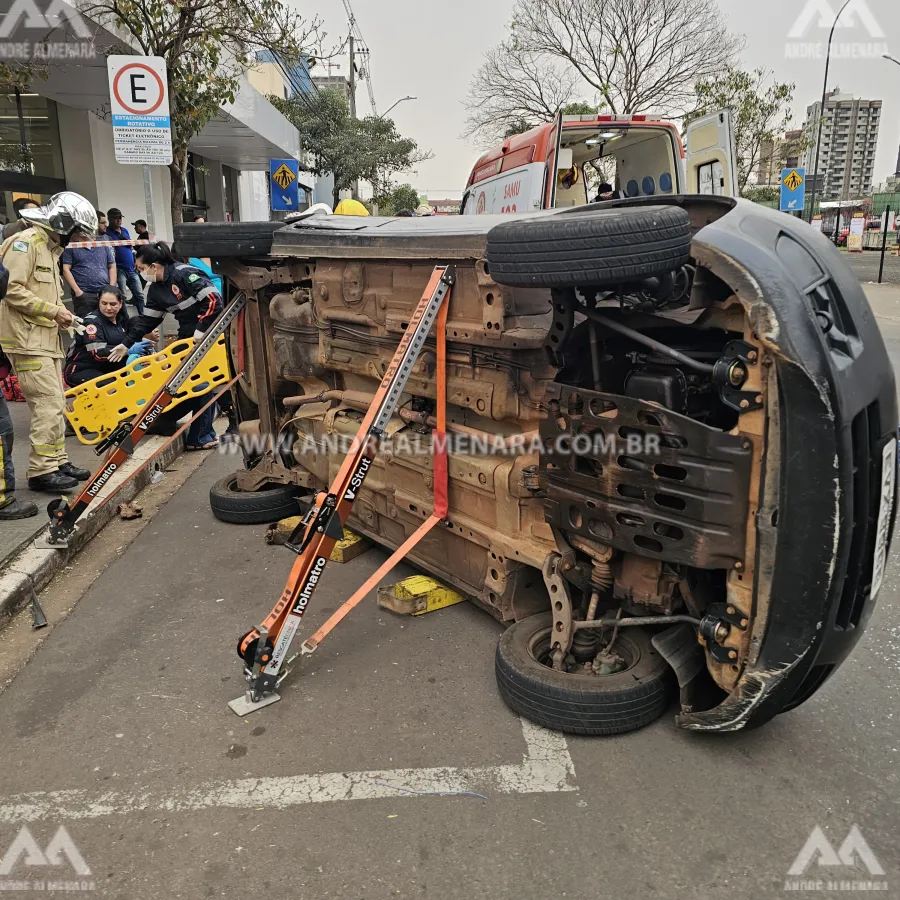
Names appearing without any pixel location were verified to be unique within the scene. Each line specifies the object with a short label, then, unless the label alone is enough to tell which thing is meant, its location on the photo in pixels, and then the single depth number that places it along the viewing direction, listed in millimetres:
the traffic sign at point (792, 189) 15305
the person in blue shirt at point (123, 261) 10469
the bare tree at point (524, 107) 27281
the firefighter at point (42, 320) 5184
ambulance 7289
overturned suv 2209
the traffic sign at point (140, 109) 6676
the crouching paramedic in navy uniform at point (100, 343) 6617
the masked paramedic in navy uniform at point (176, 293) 6520
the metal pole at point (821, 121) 23125
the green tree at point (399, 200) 47859
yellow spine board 6074
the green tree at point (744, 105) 23422
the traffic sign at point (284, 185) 17516
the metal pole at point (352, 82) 35812
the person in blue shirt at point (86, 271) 8547
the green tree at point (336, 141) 37406
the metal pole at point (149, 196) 7543
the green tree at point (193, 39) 8781
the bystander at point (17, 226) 5609
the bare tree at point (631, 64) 24656
